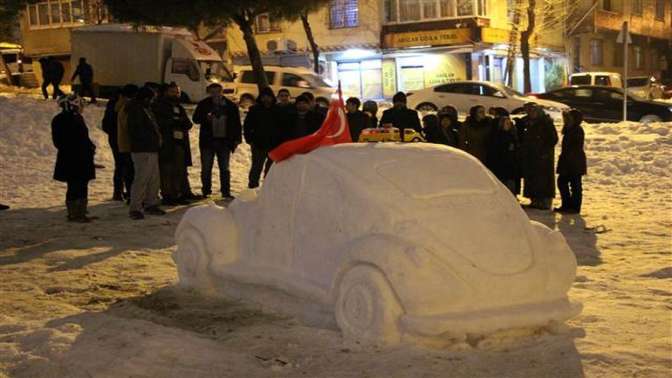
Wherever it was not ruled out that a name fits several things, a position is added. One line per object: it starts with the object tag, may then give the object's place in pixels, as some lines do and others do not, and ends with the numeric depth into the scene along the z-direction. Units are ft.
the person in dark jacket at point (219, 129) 39.17
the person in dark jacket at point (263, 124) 38.78
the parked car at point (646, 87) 111.97
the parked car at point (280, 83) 87.40
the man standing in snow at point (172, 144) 37.01
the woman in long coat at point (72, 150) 33.65
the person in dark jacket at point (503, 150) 37.86
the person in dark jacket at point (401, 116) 37.99
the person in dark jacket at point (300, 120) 38.68
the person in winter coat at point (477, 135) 38.19
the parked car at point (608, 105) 75.51
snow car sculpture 16.37
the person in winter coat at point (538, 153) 36.81
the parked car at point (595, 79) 105.40
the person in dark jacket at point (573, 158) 36.01
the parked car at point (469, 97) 78.64
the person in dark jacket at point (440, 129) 38.68
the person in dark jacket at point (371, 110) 39.14
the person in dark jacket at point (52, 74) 76.32
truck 89.45
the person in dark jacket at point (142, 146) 33.45
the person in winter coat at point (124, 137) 34.83
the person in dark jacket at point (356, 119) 38.09
